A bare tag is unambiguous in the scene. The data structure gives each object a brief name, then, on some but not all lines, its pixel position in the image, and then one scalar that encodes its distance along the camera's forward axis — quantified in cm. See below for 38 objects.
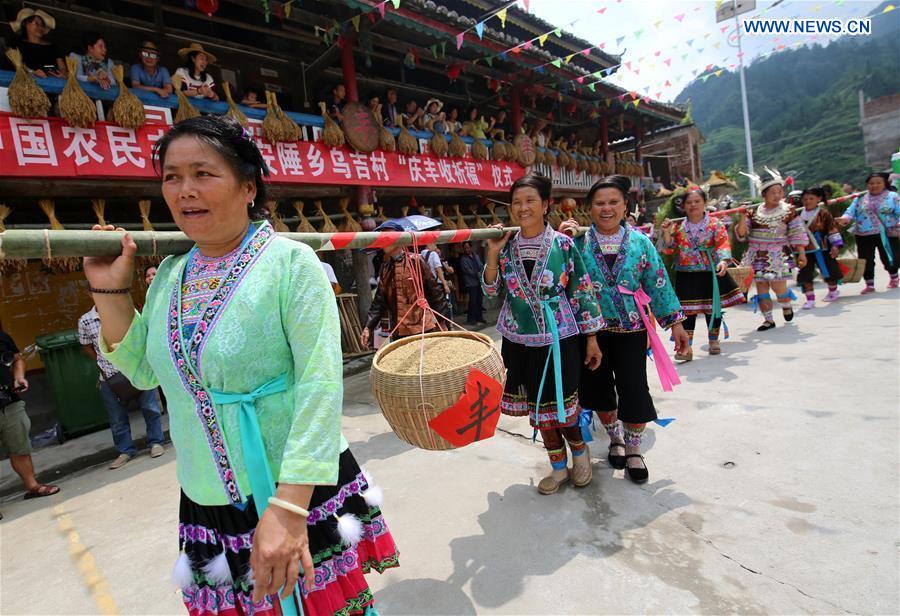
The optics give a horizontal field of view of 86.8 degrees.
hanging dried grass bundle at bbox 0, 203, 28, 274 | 550
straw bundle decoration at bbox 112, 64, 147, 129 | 473
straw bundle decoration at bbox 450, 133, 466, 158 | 817
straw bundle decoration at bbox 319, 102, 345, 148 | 632
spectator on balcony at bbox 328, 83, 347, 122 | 663
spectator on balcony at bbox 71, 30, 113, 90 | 477
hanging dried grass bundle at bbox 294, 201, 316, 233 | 648
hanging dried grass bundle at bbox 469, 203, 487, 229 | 921
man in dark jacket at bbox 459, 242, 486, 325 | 903
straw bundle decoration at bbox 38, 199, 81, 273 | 458
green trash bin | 488
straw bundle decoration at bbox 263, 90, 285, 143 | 574
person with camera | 360
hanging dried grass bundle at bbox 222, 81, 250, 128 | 541
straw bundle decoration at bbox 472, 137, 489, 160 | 866
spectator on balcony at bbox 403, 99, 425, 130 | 797
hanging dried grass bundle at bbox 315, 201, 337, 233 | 657
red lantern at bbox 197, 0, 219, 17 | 549
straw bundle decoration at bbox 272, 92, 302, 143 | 587
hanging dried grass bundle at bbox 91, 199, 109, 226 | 499
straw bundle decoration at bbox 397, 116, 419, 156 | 727
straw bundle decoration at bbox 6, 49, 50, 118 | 418
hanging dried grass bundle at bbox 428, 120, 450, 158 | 783
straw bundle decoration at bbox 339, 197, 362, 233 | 684
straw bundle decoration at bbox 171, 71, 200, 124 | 515
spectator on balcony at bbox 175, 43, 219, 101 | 555
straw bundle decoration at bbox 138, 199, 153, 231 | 509
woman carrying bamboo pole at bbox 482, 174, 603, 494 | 258
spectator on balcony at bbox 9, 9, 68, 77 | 470
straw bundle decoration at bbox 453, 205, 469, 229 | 856
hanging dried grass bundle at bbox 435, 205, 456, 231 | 865
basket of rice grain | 179
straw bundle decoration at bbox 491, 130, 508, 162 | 909
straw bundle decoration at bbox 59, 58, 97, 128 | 441
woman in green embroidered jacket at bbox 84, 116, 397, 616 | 110
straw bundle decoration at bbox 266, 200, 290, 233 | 586
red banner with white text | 431
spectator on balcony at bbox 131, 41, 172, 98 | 529
